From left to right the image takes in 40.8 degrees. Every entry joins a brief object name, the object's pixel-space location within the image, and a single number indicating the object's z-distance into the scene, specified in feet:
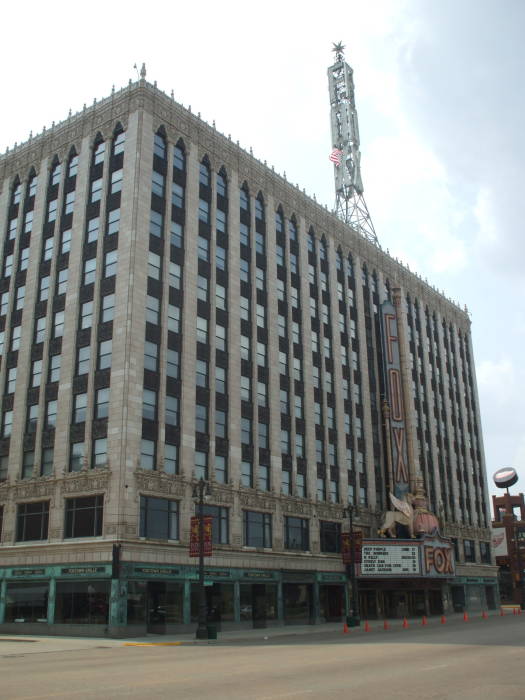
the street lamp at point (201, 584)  121.19
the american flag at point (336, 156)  299.58
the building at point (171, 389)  148.05
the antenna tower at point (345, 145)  283.79
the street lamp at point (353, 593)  153.58
